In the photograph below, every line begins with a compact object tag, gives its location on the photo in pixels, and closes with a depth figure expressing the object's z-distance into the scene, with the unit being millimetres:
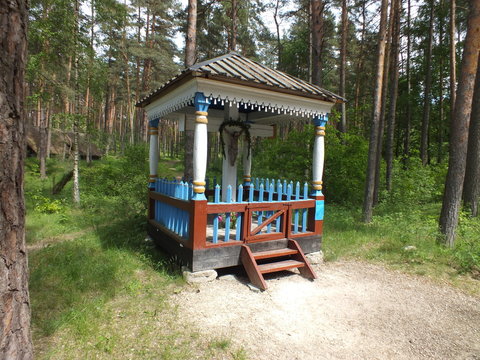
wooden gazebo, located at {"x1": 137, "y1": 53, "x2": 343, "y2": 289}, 4383
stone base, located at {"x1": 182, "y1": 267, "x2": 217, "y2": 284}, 4309
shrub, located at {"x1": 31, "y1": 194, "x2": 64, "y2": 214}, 8672
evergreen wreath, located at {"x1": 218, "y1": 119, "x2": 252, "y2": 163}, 6004
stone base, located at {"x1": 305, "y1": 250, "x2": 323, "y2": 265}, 5422
